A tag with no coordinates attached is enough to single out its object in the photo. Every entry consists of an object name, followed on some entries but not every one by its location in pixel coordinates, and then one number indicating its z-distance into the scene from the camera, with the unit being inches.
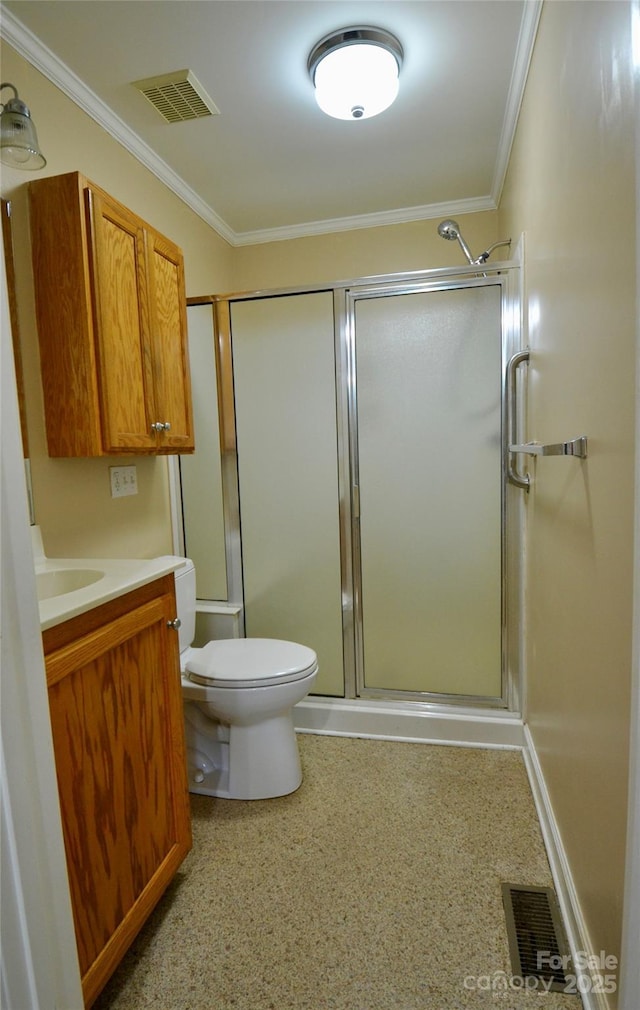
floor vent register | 45.0
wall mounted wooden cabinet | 58.0
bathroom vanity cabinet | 38.5
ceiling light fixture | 63.6
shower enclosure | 81.5
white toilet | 66.9
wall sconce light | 47.2
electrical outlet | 75.5
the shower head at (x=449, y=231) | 81.3
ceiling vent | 68.9
